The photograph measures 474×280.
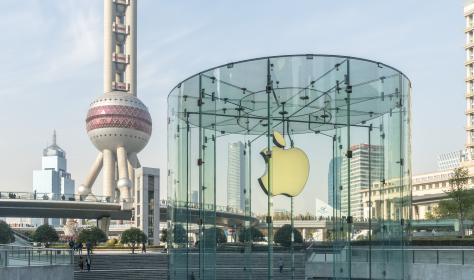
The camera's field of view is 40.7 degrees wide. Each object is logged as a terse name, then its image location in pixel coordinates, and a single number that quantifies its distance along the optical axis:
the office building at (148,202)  91.31
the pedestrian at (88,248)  37.45
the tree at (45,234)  75.31
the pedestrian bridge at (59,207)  90.25
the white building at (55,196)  91.78
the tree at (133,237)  66.75
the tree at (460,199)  54.47
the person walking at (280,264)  15.94
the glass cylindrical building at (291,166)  14.57
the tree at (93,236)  69.31
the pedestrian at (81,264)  35.56
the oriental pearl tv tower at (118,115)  109.50
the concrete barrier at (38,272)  24.56
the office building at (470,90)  114.69
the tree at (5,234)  74.38
